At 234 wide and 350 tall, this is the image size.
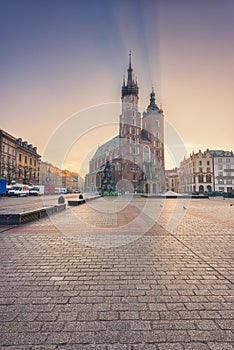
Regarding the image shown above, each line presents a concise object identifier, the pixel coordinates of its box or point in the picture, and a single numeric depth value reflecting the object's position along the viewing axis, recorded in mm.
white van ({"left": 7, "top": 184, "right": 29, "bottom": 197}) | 45697
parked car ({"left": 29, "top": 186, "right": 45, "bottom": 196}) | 54125
